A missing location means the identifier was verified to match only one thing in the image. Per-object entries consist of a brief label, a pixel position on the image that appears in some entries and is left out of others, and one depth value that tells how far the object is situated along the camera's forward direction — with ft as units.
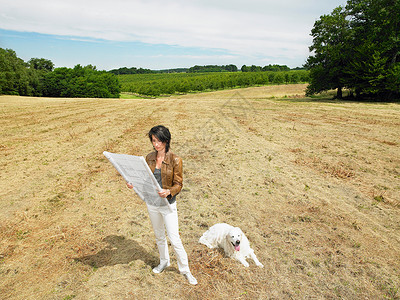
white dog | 15.46
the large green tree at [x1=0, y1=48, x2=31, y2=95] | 200.75
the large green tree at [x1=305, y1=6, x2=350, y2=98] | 116.47
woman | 11.68
